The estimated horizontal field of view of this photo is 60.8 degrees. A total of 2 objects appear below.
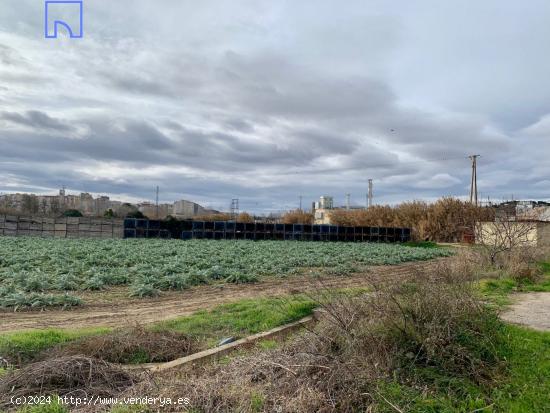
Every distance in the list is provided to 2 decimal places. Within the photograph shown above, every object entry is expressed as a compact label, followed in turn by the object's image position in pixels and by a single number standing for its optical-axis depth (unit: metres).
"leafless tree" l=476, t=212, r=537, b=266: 16.34
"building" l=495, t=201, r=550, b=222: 44.31
